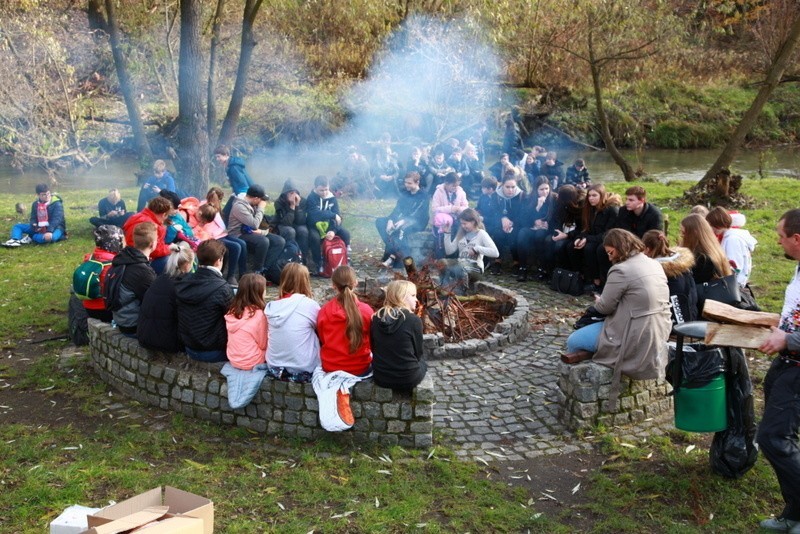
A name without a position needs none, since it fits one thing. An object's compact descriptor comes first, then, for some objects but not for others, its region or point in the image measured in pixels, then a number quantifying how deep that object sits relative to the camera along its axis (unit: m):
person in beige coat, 5.81
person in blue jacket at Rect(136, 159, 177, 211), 11.89
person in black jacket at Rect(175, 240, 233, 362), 6.17
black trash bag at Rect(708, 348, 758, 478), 5.08
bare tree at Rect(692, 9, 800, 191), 14.59
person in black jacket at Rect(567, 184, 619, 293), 9.71
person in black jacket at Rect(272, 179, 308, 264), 10.65
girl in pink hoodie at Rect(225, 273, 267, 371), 5.96
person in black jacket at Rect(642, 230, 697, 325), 6.23
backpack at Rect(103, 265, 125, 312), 6.76
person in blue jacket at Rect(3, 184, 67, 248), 12.70
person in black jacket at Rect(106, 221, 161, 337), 6.77
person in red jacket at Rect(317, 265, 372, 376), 5.70
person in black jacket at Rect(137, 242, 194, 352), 6.32
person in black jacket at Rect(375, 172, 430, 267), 11.10
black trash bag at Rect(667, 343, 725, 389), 4.98
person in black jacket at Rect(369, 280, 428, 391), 5.53
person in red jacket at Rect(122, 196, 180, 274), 8.30
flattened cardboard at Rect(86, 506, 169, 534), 3.58
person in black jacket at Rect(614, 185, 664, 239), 9.34
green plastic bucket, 5.03
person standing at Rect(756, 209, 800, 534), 4.43
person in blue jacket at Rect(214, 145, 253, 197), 11.84
